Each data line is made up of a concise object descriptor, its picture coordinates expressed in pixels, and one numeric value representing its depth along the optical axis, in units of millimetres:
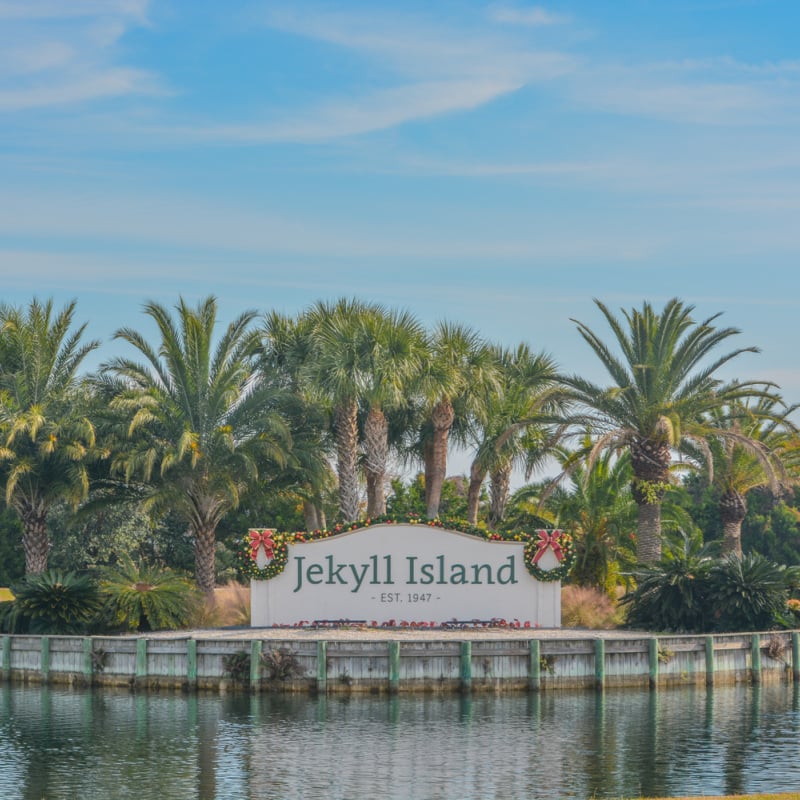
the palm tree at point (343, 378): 51750
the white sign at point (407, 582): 44625
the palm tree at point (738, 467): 61094
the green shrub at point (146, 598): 43938
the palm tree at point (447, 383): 53250
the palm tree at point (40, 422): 51375
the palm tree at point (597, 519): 53188
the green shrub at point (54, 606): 43719
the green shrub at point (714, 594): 43188
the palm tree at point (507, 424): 55969
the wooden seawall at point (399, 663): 38562
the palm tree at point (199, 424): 51125
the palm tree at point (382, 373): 51531
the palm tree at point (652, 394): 49719
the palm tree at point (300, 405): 53544
